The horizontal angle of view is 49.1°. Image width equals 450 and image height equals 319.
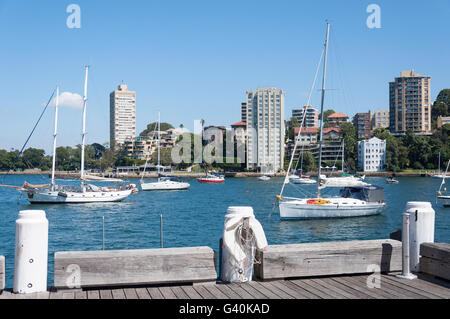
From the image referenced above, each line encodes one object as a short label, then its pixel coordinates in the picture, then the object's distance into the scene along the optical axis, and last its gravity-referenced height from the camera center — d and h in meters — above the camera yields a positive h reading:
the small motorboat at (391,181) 112.00 -4.28
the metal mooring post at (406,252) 6.80 -1.24
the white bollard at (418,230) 7.13 -0.98
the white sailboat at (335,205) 34.72 -3.07
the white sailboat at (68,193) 52.62 -3.55
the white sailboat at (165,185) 83.75 -4.31
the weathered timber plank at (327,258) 6.61 -1.33
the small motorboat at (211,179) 121.05 -4.47
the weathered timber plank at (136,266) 6.00 -1.32
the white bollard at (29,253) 5.77 -1.11
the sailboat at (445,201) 47.50 -3.71
